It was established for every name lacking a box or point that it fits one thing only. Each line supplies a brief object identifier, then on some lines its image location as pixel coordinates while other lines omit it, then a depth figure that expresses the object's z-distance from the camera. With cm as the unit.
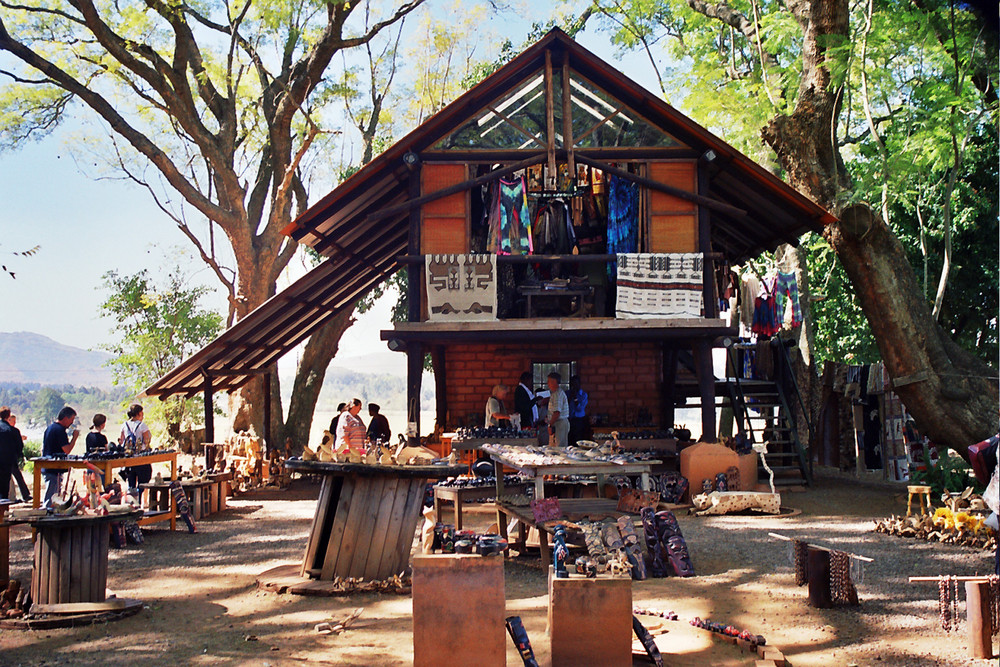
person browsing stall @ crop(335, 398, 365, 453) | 1371
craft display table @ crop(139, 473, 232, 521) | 1246
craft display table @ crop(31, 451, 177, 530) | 1073
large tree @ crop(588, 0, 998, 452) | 1337
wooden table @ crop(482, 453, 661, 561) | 869
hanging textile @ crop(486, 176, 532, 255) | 1468
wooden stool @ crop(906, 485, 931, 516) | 1134
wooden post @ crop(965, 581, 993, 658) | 566
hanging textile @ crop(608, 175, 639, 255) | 1487
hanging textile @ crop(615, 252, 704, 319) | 1430
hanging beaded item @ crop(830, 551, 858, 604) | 715
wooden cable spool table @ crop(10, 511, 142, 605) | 702
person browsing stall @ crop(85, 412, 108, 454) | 1231
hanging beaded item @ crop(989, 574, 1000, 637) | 580
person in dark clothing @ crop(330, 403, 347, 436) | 1512
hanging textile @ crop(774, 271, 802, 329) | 1733
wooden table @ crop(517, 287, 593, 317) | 1492
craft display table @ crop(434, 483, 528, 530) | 1047
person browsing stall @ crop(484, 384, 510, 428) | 1585
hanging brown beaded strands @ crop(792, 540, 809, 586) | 792
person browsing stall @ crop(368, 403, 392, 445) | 1557
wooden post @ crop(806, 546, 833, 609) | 712
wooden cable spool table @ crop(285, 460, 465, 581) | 795
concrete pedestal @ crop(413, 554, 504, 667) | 533
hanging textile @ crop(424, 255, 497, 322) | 1418
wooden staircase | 1630
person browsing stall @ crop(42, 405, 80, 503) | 1176
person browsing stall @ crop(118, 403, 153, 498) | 1266
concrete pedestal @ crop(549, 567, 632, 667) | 545
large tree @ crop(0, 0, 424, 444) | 1969
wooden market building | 1420
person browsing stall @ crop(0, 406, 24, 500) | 1206
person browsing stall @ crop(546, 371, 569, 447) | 1462
